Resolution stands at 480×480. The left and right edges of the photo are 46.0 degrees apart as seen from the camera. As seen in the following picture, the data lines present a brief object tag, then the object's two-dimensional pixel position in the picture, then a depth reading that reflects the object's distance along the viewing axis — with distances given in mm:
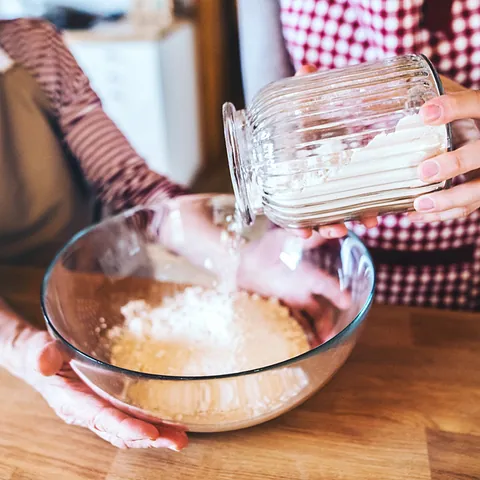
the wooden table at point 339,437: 533
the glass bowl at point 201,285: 514
